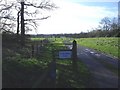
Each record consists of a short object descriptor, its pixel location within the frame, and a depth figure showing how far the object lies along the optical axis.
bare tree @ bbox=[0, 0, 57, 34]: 11.66
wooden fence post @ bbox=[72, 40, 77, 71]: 5.66
